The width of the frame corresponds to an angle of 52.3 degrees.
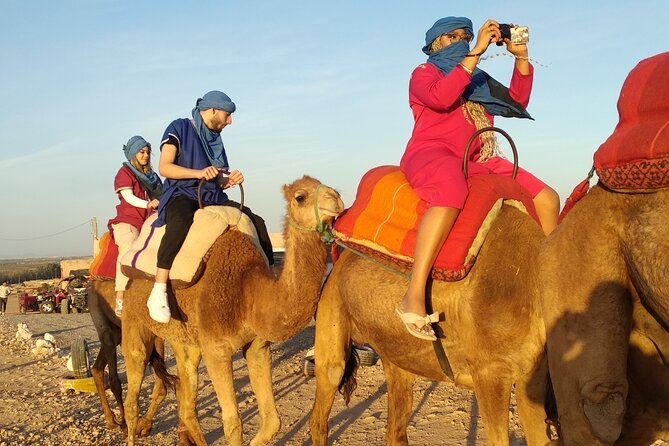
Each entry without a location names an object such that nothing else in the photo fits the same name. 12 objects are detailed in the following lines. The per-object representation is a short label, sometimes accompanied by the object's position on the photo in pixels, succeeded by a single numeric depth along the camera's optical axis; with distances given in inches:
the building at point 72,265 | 1759.4
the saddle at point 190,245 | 220.1
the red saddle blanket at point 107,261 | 319.0
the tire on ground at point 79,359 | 377.7
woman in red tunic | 295.6
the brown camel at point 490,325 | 128.5
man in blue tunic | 220.1
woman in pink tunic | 140.0
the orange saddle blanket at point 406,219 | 138.9
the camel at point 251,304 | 200.8
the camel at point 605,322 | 89.2
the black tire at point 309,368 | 402.0
